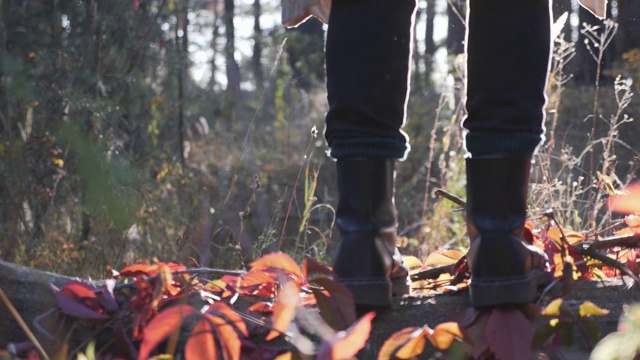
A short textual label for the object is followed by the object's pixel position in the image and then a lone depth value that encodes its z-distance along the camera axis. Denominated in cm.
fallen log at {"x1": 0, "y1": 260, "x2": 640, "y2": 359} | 204
